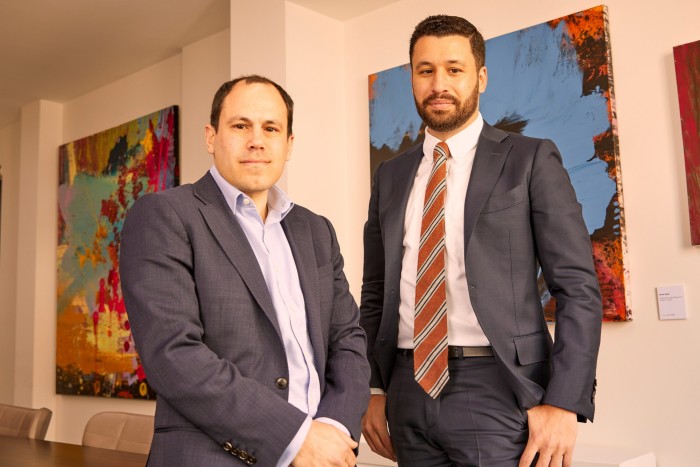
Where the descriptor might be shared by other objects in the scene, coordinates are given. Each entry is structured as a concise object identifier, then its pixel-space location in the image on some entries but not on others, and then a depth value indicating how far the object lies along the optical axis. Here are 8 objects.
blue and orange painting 3.38
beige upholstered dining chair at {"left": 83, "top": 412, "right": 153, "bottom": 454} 3.18
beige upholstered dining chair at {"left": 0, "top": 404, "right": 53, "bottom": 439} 3.52
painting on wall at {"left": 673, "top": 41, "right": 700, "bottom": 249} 3.17
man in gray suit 1.53
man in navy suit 1.81
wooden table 2.66
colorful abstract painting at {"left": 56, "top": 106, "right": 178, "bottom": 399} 5.62
